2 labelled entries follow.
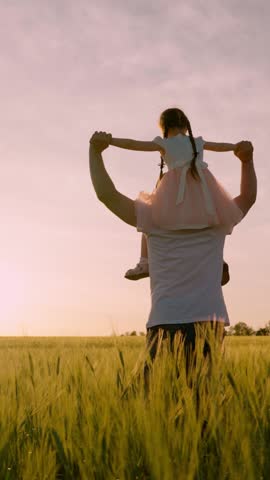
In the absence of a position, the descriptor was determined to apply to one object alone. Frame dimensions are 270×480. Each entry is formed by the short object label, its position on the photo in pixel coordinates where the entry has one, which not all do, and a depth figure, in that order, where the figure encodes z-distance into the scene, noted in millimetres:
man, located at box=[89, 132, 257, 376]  2580
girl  2658
